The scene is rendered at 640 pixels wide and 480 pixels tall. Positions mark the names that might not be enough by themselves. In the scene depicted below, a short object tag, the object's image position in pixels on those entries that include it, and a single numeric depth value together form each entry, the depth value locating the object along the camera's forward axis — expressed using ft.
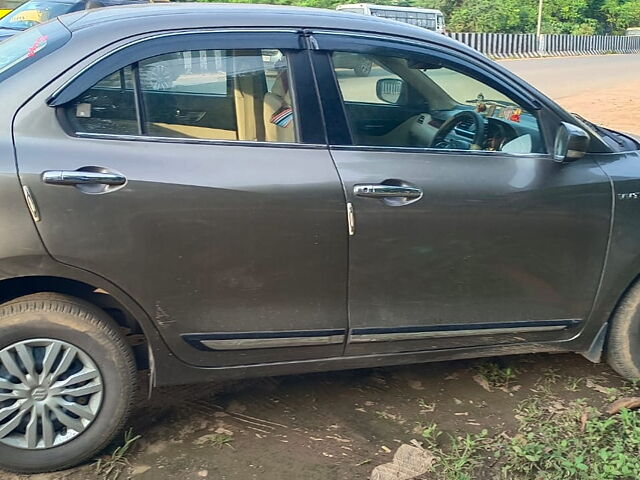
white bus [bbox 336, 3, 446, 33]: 77.46
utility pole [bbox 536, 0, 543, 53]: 112.27
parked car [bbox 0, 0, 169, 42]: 35.73
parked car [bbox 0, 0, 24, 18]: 53.05
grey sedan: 8.44
